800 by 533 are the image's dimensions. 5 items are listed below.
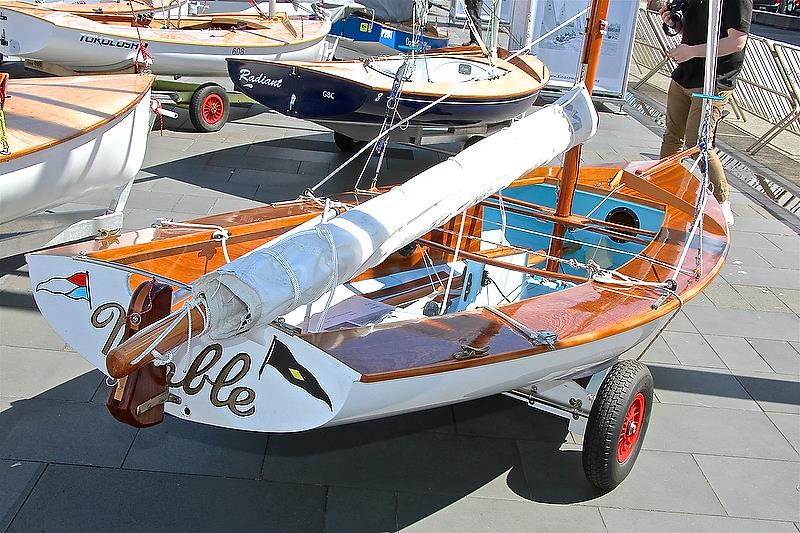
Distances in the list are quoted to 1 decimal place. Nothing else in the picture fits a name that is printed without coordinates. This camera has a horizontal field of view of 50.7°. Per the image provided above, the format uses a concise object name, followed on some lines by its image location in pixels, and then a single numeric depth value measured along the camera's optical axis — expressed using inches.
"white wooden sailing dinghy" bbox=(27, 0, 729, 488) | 101.1
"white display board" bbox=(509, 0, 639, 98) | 441.4
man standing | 249.3
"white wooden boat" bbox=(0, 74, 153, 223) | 168.7
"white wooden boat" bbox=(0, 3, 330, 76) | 305.0
